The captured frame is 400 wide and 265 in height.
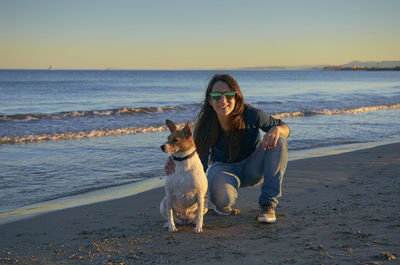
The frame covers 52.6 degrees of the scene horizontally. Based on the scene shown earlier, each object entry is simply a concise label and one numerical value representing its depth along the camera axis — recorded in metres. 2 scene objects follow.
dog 3.75
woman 4.33
